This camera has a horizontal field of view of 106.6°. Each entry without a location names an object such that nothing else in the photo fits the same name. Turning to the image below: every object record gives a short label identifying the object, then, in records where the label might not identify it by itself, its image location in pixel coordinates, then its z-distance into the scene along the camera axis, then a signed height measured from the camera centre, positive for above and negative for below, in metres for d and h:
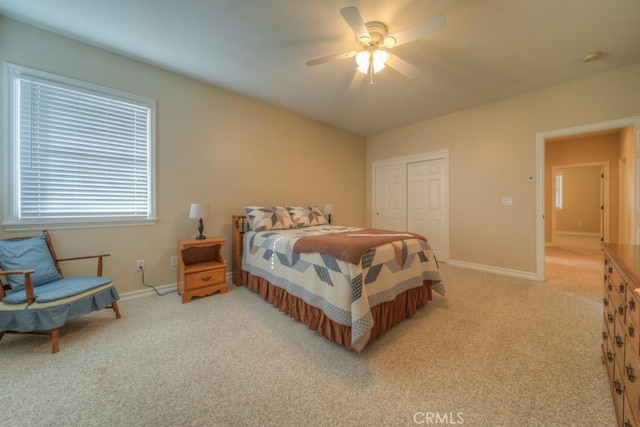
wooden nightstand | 2.64 -0.63
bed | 1.73 -0.55
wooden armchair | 1.67 -0.59
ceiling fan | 1.74 +1.46
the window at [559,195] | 7.56 +0.63
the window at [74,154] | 2.19 +0.63
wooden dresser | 0.90 -0.55
